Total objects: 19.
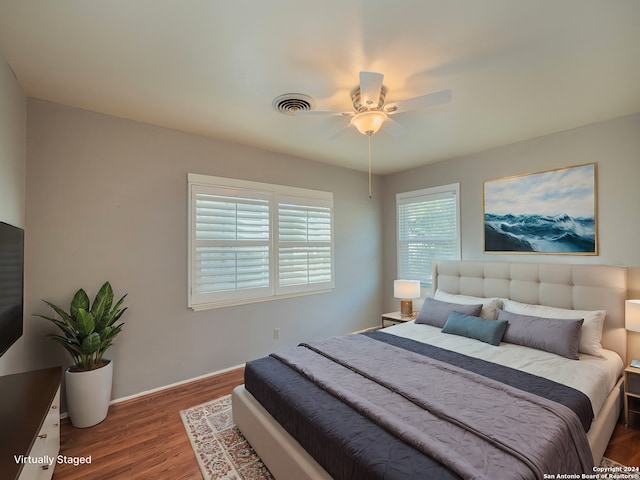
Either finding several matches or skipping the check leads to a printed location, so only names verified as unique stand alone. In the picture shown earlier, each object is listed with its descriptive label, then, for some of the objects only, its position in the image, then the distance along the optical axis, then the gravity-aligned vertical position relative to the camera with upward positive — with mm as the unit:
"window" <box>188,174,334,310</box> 3234 +47
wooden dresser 1207 -846
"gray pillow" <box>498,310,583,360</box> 2453 -790
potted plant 2332 -862
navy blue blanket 1291 -956
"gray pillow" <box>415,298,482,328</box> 3182 -745
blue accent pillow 2770 -823
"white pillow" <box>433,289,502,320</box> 3176 -661
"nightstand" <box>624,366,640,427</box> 2314 -1152
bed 1417 -948
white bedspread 2045 -946
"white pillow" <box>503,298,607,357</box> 2532 -693
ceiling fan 1817 +952
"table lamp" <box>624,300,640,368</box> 2396 -605
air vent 2371 +1185
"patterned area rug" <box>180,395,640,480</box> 1896 -1480
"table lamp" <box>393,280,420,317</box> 4070 -664
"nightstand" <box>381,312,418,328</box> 3949 -1004
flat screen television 1642 -228
